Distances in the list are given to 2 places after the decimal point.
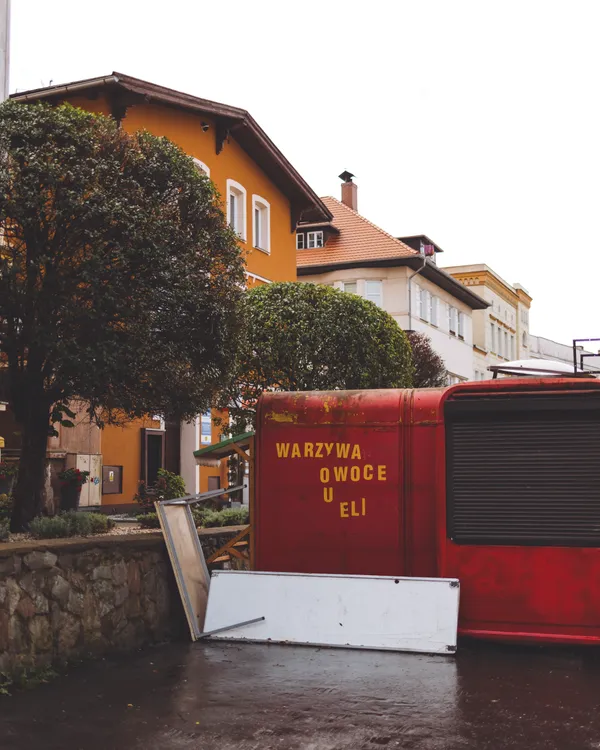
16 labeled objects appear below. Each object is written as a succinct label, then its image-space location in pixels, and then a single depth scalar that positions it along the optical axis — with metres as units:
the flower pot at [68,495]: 18.75
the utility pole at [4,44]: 17.17
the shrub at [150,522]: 12.41
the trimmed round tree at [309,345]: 19.52
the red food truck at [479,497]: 9.40
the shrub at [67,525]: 9.91
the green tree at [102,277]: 10.26
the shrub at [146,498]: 17.60
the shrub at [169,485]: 20.22
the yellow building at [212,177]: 22.97
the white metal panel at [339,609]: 9.53
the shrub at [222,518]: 13.08
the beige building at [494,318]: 60.81
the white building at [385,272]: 44.69
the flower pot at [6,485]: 17.08
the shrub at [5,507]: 11.94
